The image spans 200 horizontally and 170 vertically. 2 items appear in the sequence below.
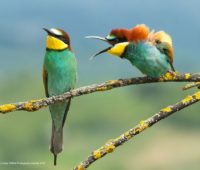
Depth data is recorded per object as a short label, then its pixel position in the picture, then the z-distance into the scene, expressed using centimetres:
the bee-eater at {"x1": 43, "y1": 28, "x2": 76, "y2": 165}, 515
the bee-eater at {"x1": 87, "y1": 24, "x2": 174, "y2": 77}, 423
